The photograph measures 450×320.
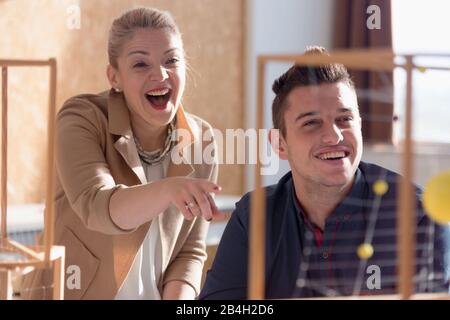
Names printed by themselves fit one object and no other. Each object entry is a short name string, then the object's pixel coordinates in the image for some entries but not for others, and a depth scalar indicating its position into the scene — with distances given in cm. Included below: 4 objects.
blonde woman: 304
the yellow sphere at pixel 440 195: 243
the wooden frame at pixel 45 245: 256
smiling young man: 277
